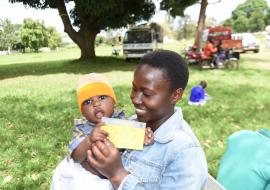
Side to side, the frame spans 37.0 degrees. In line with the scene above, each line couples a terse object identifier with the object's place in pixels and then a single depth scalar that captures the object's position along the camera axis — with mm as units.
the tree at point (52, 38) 96000
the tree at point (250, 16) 120188
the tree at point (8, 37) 83500
